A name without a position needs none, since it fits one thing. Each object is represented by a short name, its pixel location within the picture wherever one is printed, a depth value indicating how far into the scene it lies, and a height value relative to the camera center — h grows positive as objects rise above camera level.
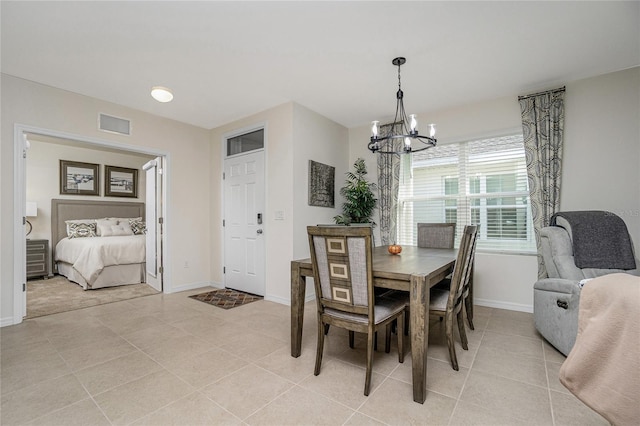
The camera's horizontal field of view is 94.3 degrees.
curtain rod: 3.24 +1.35
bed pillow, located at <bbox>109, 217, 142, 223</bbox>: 6.25 -0.10
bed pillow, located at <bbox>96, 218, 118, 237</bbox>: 5.85 -0.19
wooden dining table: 1.75 -0.46
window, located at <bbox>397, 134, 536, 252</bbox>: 3.59 +0.29
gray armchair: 2.23 -0.60
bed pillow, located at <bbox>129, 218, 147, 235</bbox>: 6.29 -0.25
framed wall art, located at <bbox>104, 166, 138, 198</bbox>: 6.39 +0.72
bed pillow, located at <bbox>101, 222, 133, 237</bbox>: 5.83 -0.31
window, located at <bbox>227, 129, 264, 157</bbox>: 4.30 +1.08
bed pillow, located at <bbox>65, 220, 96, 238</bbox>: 5.61 -0.27
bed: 4.55 -0.46
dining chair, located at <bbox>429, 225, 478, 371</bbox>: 2.06 -0.61
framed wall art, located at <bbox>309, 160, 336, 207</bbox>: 4.11 +0.42
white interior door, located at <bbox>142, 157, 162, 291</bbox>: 4.43 -0.15
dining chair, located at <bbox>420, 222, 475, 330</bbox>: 3.43 -0.26
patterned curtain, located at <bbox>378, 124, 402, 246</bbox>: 4.37 +0.32
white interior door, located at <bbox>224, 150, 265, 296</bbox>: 4.17 -0.13
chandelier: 2.93 +1.04
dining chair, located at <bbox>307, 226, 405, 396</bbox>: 1.79 -0.45
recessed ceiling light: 3.18 +1.31
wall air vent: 3.70 +1.15
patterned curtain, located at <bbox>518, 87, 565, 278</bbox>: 3.25 +0.70
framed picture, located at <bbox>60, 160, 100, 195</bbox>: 5.82 +0.74
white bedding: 4.46 -0.61
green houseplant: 4.43 +0.23
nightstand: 5.14 -0.76
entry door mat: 3.77 -1.15
